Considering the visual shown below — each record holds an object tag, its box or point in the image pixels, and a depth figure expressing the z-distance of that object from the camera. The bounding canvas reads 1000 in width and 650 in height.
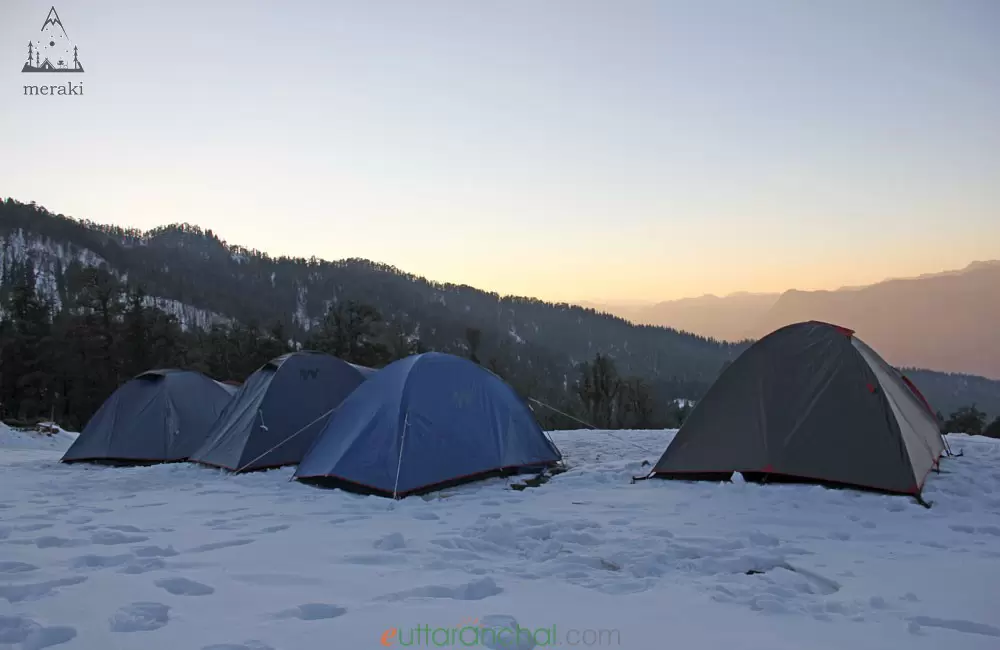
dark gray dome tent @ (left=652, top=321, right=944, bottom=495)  6.04
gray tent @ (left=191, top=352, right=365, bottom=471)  8.39
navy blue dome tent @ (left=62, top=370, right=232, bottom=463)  9.86
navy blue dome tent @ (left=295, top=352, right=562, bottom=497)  6.57
